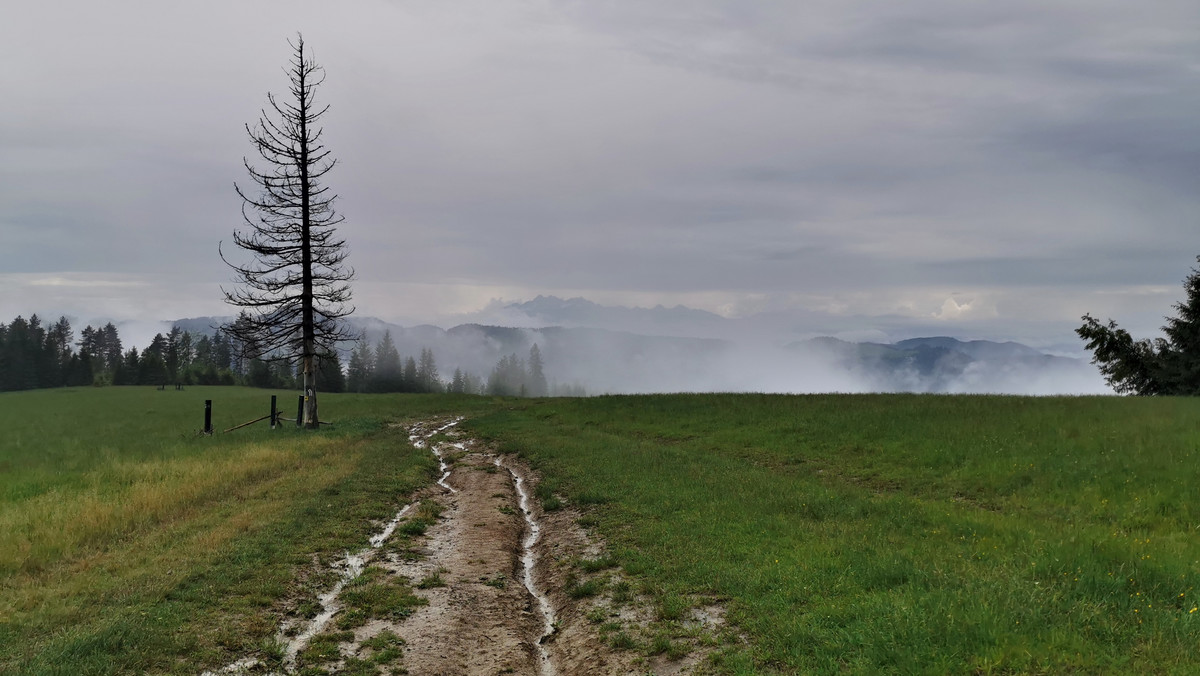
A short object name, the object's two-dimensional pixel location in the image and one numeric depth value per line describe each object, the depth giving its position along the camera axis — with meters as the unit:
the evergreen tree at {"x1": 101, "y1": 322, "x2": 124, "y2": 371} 172.00
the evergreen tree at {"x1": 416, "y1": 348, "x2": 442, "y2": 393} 166.49
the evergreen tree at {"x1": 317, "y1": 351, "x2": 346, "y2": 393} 122.51
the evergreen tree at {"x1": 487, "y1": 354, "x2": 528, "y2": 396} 181.62
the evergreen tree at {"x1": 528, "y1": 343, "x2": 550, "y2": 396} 182.99
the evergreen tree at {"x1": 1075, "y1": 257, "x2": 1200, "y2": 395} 46.53
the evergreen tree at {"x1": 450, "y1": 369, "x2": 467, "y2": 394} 185.12
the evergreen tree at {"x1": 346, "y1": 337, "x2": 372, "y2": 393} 152.12
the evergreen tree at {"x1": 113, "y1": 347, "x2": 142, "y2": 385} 125.19
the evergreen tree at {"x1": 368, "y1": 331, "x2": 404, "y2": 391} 153.12
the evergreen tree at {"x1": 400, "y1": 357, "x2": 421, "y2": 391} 155.73
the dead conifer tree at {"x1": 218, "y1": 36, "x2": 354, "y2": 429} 38.62
